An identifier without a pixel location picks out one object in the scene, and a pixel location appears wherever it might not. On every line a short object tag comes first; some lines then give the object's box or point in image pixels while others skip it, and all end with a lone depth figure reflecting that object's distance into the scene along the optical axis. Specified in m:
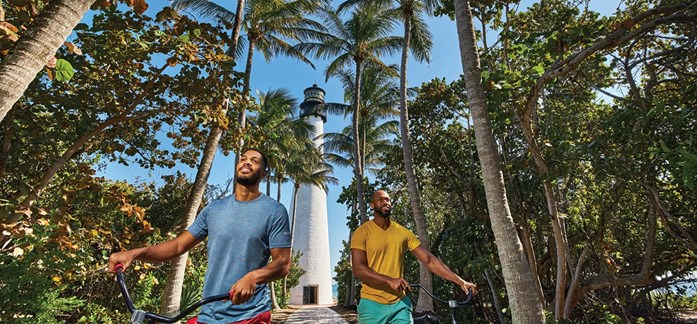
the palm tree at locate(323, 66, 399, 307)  19.12
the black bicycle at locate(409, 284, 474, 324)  2.74
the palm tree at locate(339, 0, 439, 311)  10.23
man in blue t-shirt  1.84
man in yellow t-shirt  2.81
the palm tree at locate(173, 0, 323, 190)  12.80
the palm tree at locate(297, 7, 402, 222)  15.54
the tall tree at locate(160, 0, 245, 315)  6.46
